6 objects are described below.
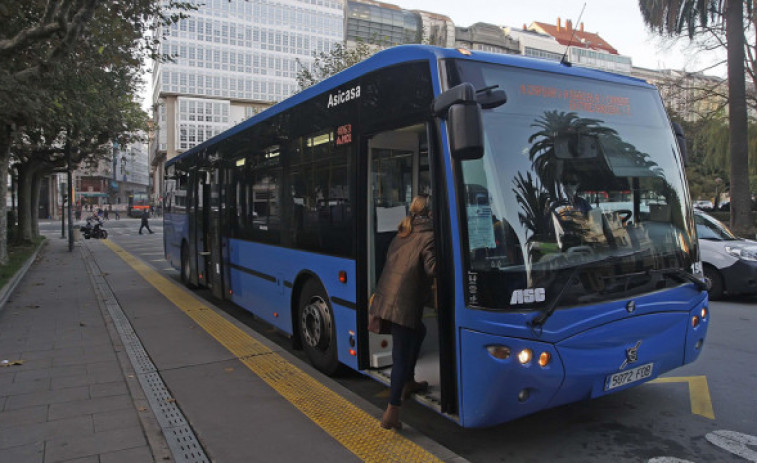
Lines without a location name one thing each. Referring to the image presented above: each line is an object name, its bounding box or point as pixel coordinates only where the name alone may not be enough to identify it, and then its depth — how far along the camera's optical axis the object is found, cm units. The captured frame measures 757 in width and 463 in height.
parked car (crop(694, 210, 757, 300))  865
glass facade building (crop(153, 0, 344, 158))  7138
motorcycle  2930
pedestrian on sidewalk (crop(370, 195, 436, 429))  367
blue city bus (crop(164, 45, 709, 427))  322
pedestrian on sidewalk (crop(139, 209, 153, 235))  3300
